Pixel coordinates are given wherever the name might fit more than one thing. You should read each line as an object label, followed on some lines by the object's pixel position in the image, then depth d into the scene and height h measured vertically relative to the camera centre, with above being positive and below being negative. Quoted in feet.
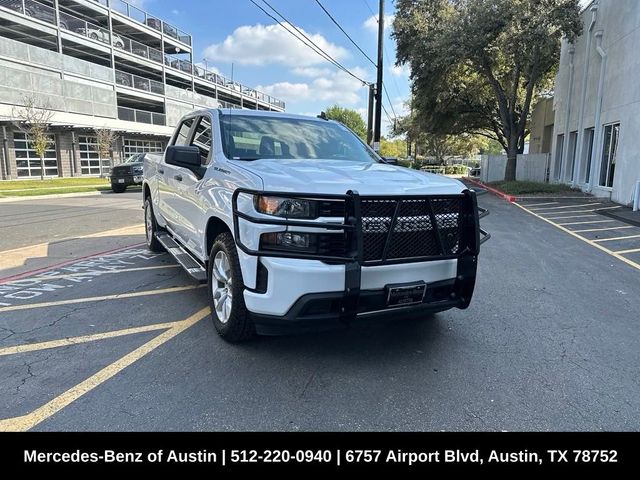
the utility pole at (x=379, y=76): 70.49 +11.69
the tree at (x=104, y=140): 101.91 +2.88
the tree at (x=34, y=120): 82.64 +5.70
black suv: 68.90 -3.12
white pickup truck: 10.44 -1.99
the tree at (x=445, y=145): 132.05 +4.42
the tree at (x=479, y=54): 61.82 +14.83
